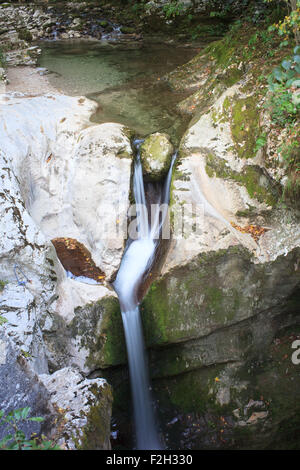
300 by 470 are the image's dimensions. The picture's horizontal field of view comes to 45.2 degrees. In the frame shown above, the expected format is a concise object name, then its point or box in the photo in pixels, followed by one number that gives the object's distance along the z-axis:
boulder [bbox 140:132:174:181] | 6.39
